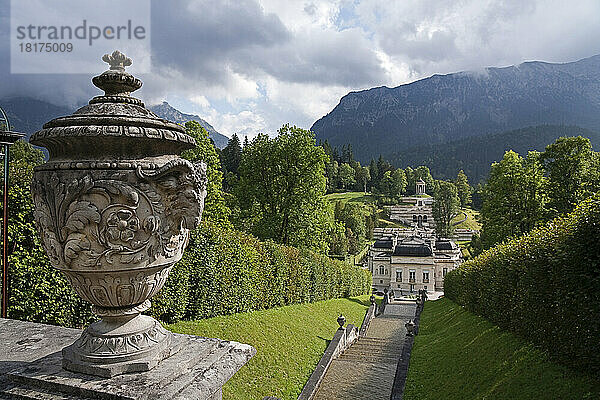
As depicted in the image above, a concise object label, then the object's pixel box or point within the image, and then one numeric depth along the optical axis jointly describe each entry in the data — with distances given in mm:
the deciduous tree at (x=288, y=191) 22672
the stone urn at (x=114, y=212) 2979
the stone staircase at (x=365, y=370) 10755
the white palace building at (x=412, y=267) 46406
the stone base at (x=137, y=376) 2996
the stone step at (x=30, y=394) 3000
